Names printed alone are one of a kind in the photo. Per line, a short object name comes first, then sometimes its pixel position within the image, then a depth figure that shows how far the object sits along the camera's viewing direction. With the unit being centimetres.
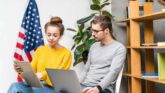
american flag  346
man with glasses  224
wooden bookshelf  287
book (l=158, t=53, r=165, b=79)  246
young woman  232
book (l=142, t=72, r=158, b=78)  270
